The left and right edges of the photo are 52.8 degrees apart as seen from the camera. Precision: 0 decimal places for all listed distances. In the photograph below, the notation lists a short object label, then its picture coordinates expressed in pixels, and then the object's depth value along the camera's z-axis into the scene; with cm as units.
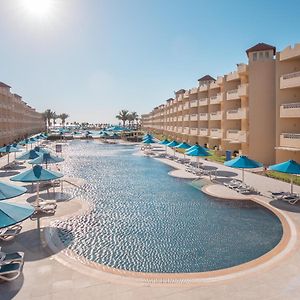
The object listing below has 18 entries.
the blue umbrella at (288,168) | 1834
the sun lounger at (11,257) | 1006
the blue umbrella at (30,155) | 2566
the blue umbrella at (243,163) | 2122
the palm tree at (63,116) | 16025
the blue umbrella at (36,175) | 1617
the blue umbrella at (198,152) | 2805
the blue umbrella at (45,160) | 2189
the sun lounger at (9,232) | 1298
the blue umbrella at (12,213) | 995
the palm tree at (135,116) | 15700
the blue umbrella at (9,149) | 3172
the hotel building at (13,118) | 5795
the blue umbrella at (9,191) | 1173
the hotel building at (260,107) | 2845
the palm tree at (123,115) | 12694
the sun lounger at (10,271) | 947
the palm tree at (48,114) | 13012
